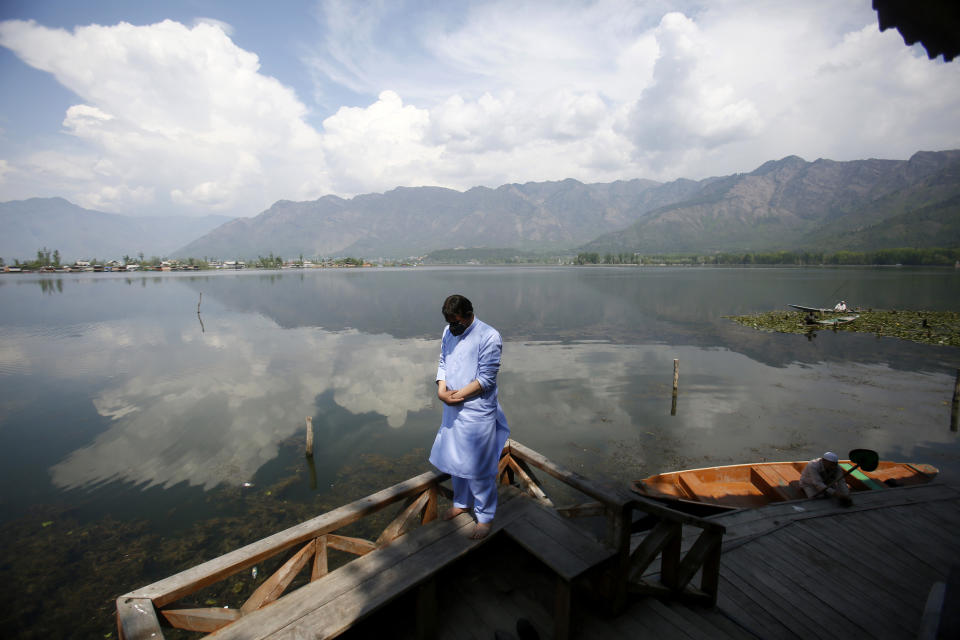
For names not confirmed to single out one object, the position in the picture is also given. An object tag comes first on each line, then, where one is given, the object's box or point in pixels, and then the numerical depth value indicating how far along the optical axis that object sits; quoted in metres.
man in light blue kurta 4.44
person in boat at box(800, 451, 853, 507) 8.31
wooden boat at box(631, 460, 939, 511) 9.94
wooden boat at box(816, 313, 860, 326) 39.75
